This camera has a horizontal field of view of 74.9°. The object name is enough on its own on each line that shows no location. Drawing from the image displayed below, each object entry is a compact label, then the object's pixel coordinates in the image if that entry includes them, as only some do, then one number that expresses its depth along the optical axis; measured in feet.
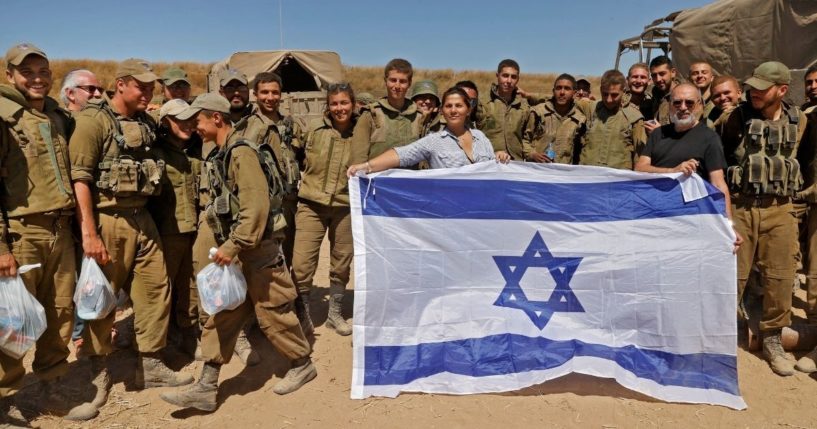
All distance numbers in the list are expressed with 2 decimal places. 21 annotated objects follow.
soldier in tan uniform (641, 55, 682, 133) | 19.17
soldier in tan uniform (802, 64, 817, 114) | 14.85
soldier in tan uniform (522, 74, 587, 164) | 18.31
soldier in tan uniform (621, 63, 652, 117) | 19.26
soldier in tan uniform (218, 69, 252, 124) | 15.84
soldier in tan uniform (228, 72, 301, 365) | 14.42
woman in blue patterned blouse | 13.07
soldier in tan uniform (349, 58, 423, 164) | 15.53
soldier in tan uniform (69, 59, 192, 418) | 11.93
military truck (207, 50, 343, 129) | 46.60
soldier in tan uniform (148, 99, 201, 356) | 13.96
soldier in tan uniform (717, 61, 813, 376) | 13.39
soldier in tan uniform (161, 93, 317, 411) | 11.28
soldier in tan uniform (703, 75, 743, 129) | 15.99
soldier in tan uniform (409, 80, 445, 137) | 16.62
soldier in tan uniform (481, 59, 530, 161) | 18.88
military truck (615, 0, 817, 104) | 27.68
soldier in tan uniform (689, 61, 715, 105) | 18.75
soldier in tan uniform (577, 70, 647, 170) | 16.94
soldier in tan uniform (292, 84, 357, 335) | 15.65
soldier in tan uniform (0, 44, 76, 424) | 11.00
